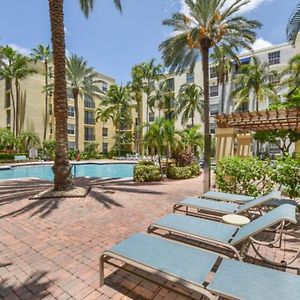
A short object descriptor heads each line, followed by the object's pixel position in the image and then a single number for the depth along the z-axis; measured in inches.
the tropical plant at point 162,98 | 1515.7
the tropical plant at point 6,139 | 1287.2
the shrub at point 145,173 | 561.3
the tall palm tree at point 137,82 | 1427.2
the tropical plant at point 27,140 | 1428.4
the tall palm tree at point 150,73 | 1433.3
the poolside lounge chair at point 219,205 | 204.2
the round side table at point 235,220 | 179.3
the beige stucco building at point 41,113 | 1568.7
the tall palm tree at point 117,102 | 1489.9
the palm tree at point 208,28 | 521.7
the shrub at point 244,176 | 278.1
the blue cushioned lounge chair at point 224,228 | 140.9
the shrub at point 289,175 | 244.8
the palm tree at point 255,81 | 1086.3
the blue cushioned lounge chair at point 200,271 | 94.0
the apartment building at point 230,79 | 1435.8
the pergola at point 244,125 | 364.8
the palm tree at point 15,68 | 1391.5
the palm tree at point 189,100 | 1330.0
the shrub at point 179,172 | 605.6
